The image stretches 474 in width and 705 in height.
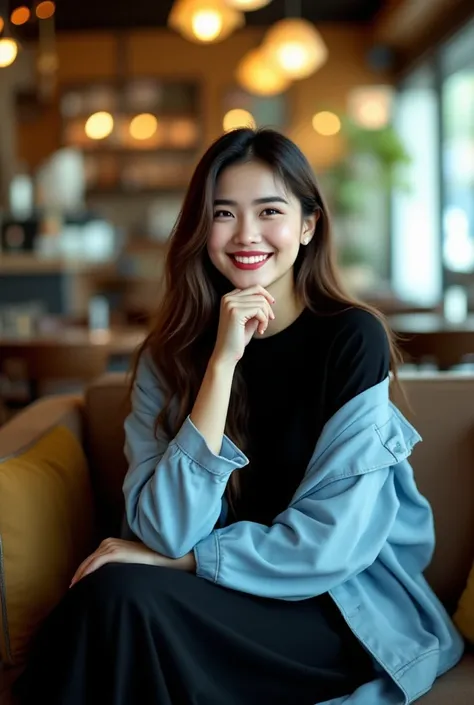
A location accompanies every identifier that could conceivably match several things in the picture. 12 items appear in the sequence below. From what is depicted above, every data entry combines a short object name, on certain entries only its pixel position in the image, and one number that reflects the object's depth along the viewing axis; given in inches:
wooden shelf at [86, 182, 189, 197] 396.5
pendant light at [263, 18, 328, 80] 247.9
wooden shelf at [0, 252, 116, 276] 275.3
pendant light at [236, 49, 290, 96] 294.7
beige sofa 65.9
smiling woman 57.9
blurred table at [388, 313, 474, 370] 134.9
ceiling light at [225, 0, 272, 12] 212.6
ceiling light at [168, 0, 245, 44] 213.5
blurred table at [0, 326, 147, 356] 141.1
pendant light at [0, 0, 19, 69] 105.9
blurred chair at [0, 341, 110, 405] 138.9
